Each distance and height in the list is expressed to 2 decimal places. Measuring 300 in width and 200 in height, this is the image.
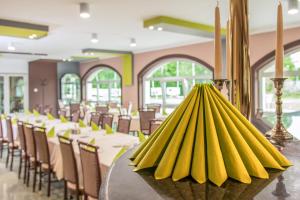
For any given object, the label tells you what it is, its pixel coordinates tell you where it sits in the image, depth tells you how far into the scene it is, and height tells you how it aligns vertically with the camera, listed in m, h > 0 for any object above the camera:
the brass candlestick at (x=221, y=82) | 0.81 +0.03
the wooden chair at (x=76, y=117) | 7.22 -0.58
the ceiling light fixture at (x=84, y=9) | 4.32 +1.27
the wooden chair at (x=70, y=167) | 3.07 -0.80
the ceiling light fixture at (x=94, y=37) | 6.74 +1.33
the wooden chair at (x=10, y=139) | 5.51 -0.86
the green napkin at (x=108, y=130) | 4.55 -0.58
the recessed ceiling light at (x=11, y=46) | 8.16 +1.39
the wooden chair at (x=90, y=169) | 2.64 -0.71
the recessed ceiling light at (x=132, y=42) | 7.54 +1.36
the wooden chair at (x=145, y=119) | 6.69 -0.60
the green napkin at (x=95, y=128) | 4.87 -0.58
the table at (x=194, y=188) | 0.47 -0.17
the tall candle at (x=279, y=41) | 0.92 +0.16
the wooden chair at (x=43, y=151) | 3.90 -0.79
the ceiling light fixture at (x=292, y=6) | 4.00 +1.20
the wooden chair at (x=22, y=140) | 4.74 -0.76
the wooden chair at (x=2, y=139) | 6.07 -0.95
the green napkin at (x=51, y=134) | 4.34 -0.60
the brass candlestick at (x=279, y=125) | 0.96 -0.11
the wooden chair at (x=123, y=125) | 5.34 -0.60
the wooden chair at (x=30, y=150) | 4.31 -0.86
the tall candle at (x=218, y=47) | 0.81 +0.13
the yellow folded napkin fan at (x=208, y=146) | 0.54 -0.11
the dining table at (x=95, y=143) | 3.15 -0.65
